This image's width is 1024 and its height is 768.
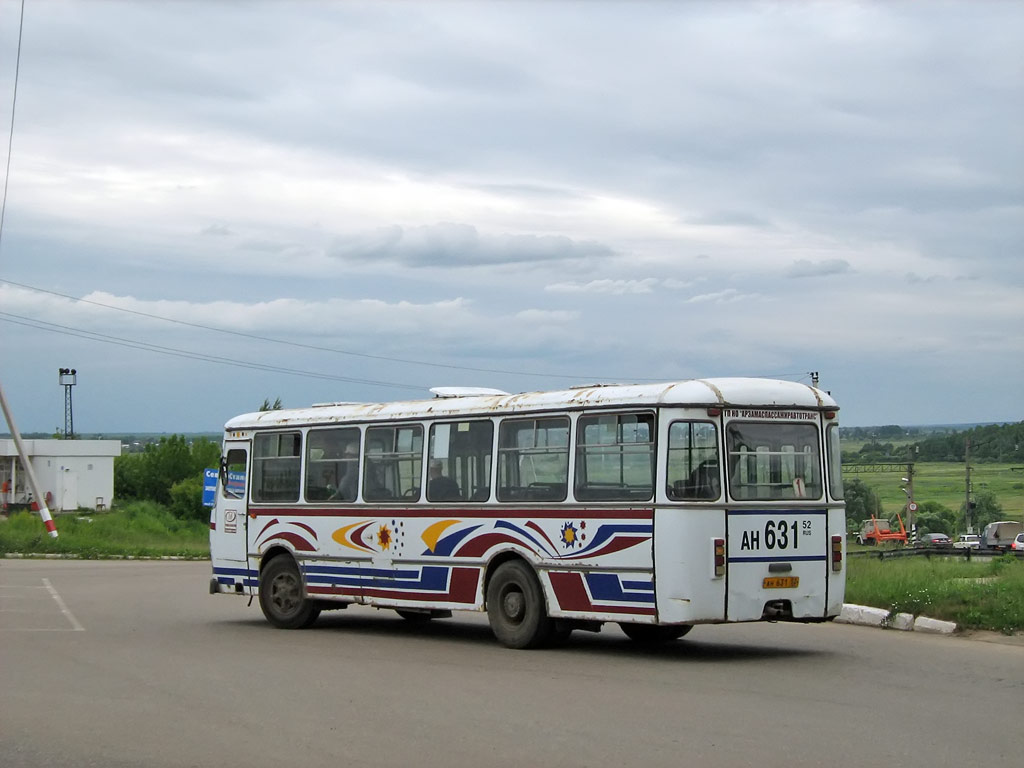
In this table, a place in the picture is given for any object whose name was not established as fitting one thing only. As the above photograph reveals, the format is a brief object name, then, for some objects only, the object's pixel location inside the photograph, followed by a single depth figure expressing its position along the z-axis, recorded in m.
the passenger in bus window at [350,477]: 17.55
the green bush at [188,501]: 86.12
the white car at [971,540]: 81.81
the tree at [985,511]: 114.14
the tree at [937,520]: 111.86
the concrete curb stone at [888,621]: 16.75
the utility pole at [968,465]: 88.00
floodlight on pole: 104.56
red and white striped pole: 46.56
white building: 93.06
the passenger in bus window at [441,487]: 16.11
